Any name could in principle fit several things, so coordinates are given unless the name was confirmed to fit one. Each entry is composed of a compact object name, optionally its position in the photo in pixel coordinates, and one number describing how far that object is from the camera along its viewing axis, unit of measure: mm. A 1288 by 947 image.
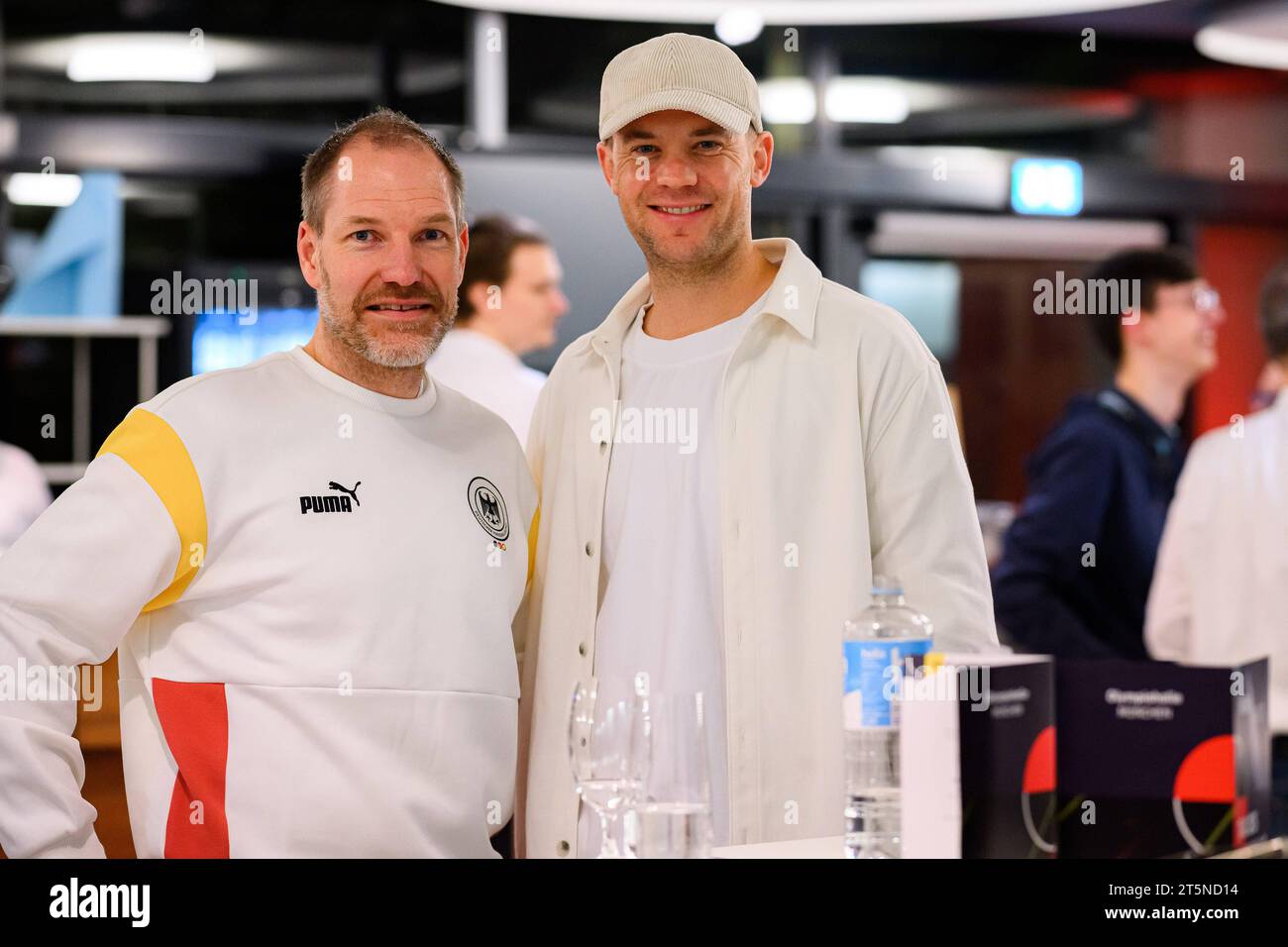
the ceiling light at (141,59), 6332
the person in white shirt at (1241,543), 3818
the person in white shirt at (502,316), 4082
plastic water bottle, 1681
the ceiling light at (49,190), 5969
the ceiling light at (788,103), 7375
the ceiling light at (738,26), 6816
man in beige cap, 2305
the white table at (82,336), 5586
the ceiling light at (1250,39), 7531
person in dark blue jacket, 4184
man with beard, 1935
